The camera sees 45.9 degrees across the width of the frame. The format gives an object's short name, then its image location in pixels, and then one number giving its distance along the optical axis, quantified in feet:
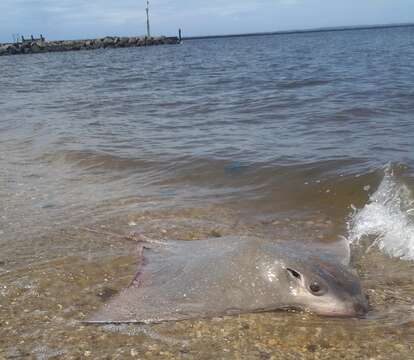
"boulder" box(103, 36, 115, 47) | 252.21
